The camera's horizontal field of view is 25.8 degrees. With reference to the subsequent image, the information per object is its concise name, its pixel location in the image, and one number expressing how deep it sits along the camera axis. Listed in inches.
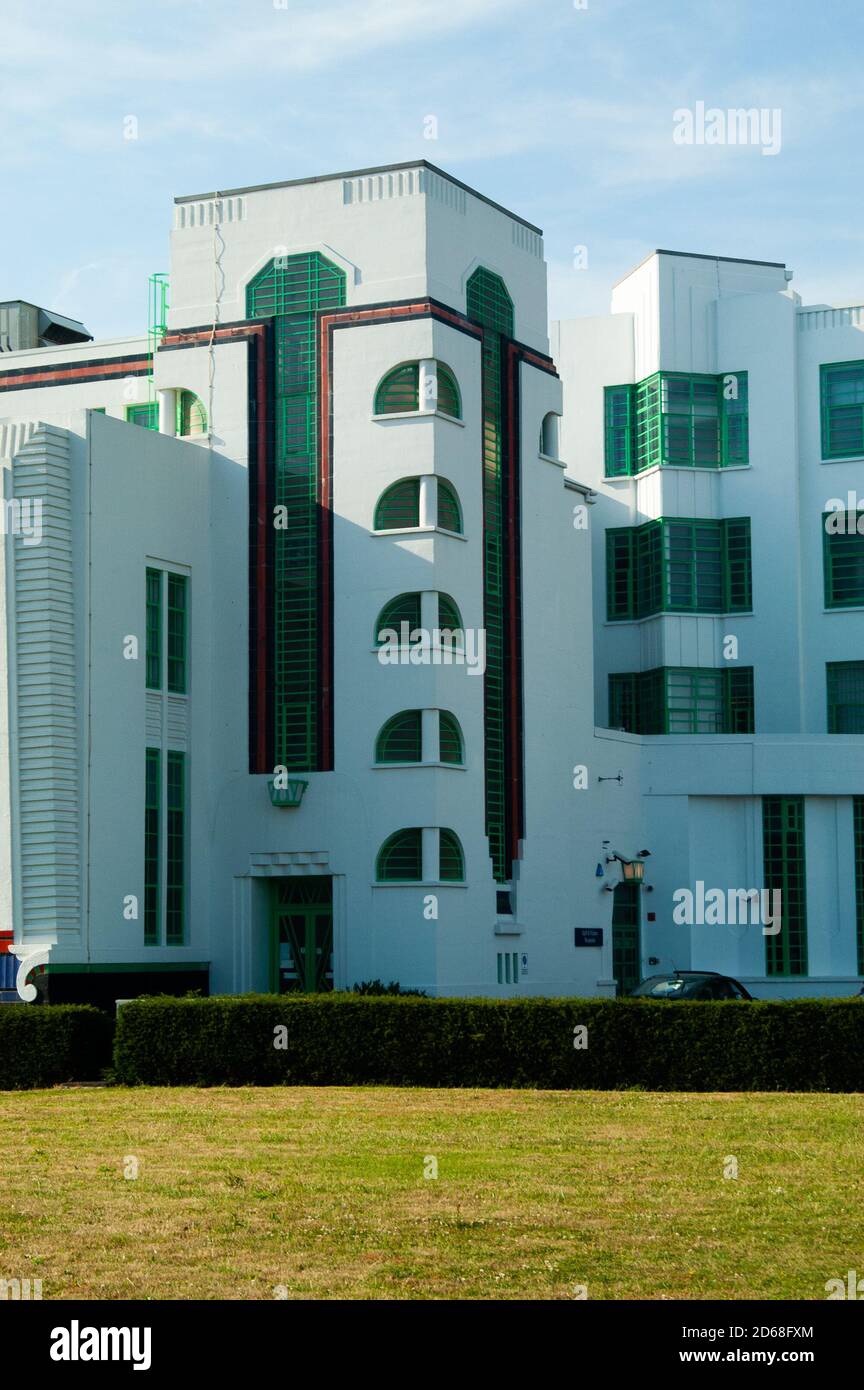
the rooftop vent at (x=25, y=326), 1705.2
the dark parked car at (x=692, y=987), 1283.2
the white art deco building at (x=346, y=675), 1254.9
